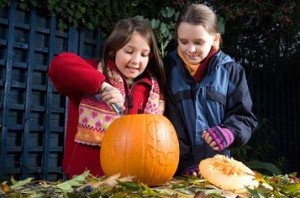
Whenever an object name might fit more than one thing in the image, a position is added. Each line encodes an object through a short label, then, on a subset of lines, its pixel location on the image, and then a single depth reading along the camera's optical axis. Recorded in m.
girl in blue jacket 1.92
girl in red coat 1.90
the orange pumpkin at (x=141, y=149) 1.49
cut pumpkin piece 1.38
